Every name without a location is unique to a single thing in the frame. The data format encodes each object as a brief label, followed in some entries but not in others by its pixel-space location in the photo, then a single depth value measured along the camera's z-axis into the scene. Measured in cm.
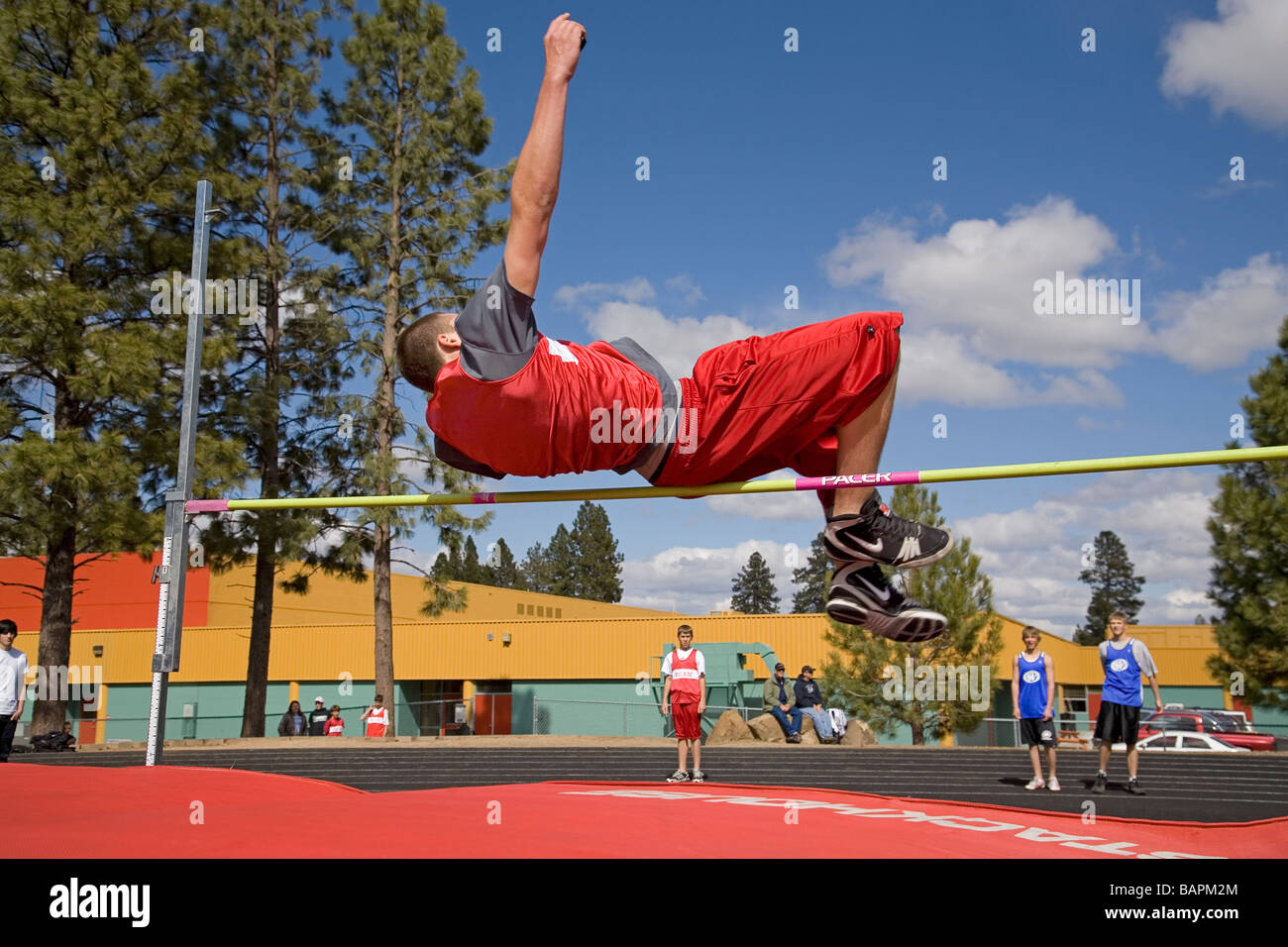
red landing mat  230
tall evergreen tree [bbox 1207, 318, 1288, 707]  1576
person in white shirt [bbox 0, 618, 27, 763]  824
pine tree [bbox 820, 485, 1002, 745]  1722
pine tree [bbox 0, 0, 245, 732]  1239
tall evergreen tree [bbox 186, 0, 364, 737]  1580
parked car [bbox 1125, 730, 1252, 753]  1759
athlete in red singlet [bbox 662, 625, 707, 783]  953
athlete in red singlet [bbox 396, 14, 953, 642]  274
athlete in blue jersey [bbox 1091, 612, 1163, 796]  837
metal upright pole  594
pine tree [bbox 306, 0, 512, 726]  1680
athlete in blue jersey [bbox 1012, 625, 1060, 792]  878
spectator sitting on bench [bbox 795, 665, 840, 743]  1523
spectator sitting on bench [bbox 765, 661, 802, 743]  1488
